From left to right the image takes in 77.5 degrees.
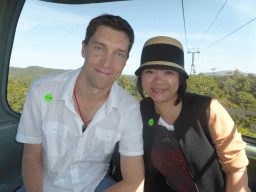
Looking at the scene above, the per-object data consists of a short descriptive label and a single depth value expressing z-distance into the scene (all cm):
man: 48
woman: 50
